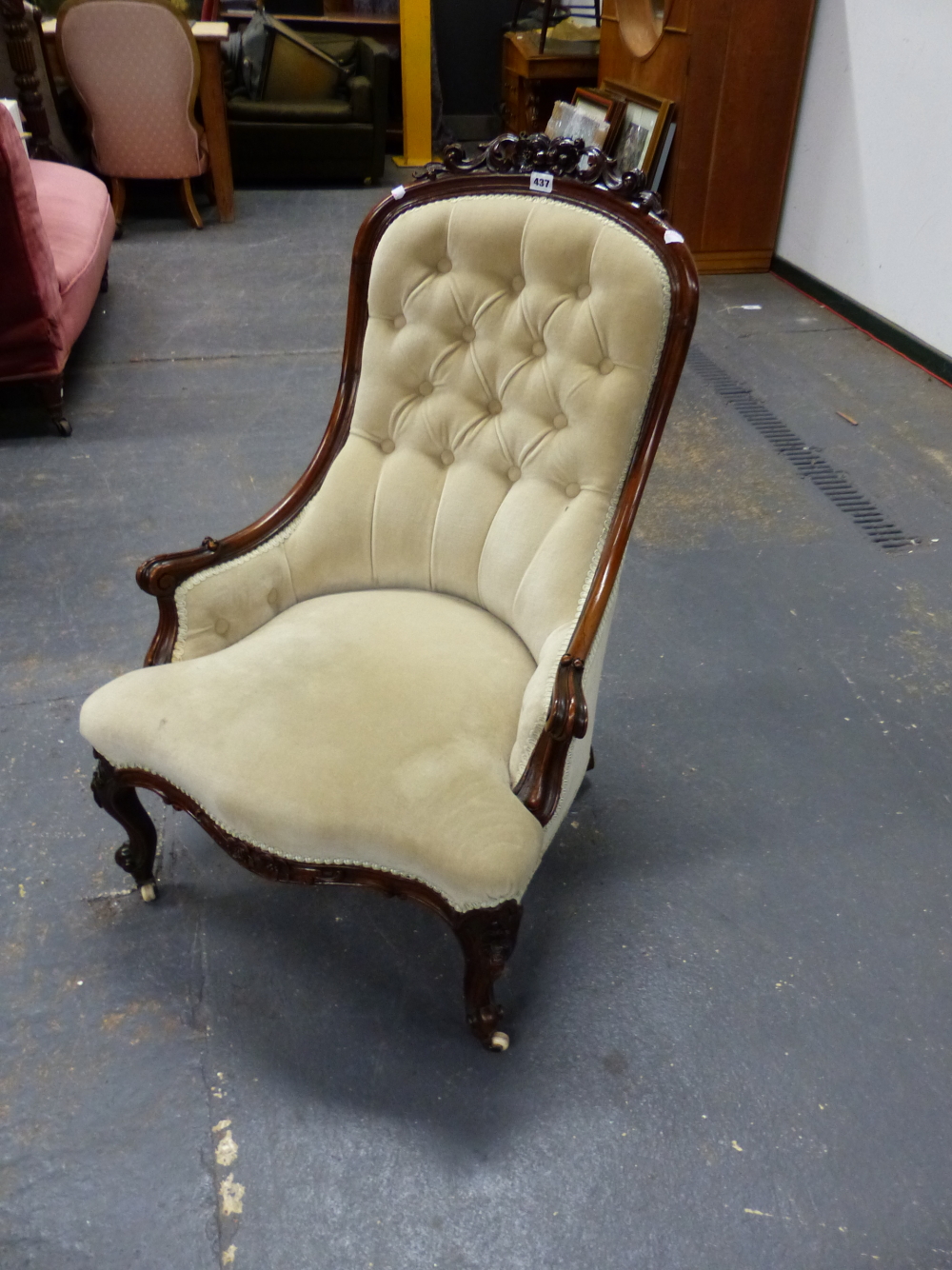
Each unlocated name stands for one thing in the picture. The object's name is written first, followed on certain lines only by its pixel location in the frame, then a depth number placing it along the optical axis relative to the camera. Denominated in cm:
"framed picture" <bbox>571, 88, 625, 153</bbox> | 433
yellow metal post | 567
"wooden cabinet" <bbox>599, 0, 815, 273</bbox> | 381
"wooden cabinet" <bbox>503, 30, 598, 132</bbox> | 516
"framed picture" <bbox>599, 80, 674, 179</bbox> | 398
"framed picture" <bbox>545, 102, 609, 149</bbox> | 446
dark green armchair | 524
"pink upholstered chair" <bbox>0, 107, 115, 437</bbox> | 264
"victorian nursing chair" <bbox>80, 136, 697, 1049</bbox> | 122
